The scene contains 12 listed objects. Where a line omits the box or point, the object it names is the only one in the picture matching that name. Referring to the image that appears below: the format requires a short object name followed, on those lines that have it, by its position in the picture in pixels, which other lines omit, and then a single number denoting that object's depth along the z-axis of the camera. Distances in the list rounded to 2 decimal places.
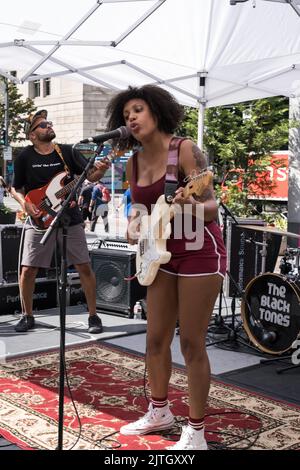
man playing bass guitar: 5.55
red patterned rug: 3.36
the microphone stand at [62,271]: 2.89
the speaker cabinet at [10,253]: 6.71
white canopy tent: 6.68
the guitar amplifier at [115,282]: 6.58
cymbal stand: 5.44
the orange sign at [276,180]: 12.50
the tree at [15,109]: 34.19
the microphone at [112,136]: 2.86
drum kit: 4.96
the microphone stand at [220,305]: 5.45
